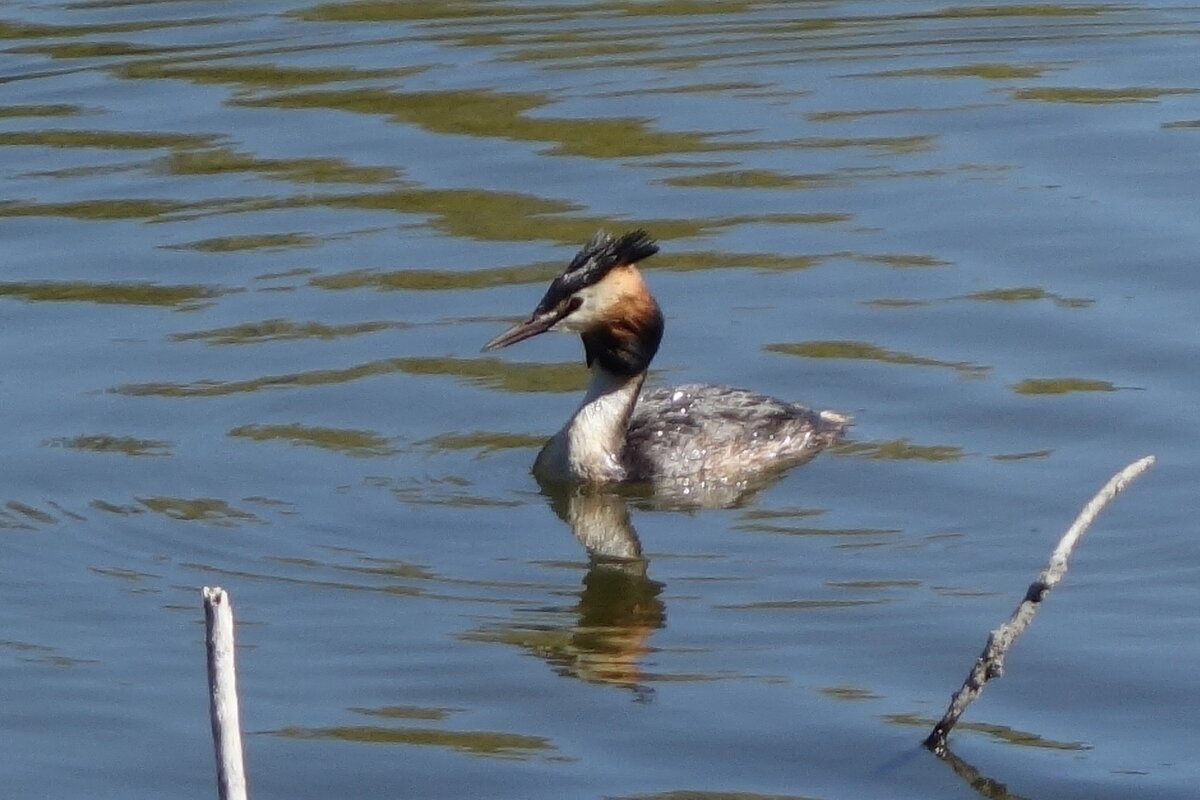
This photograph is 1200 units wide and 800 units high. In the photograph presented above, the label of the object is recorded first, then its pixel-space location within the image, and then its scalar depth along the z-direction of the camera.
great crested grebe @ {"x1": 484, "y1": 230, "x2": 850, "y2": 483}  9.78
